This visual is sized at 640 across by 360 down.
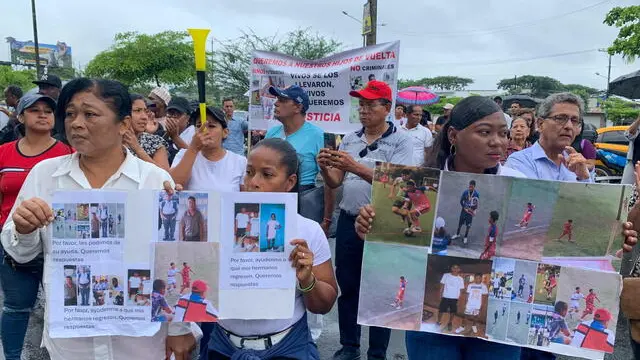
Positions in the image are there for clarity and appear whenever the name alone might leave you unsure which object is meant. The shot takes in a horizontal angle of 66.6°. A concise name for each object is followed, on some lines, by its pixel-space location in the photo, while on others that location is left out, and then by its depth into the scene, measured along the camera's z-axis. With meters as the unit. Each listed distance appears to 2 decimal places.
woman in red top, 2.98
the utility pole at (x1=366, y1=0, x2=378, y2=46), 12.20
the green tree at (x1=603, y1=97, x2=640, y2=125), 34.62
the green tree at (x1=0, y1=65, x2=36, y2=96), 44.78
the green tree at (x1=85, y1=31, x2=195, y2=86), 33.75
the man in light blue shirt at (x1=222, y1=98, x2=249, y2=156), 7.08
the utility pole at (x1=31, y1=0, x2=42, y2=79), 28.17
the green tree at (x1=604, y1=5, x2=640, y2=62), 16.02
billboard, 71.29
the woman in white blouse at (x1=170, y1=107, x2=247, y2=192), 3.30
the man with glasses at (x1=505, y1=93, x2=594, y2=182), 2.83
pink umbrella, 12.15
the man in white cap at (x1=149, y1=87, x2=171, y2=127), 6.05
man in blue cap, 3.89
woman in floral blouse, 3.31
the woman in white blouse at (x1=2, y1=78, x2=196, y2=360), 1.85
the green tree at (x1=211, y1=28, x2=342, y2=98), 22.31
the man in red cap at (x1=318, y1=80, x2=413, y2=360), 3.46
